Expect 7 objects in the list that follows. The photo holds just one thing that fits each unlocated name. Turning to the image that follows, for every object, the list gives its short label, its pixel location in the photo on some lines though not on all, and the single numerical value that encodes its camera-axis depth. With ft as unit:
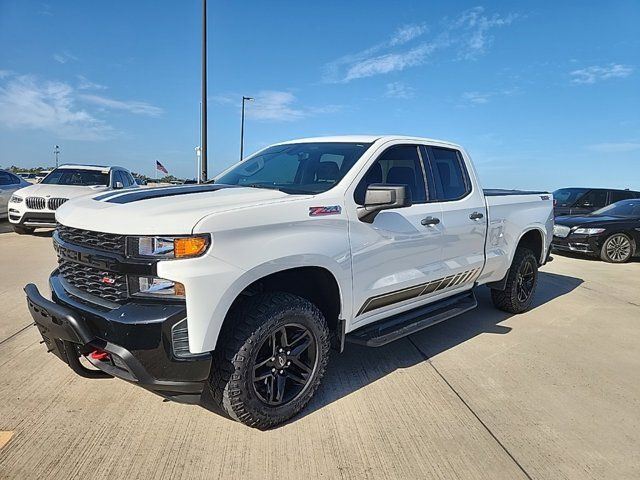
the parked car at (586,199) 44.04
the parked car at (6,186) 38.93
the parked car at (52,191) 30.78
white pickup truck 7.82
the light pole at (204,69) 43.60
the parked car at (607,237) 32.07
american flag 73.32
